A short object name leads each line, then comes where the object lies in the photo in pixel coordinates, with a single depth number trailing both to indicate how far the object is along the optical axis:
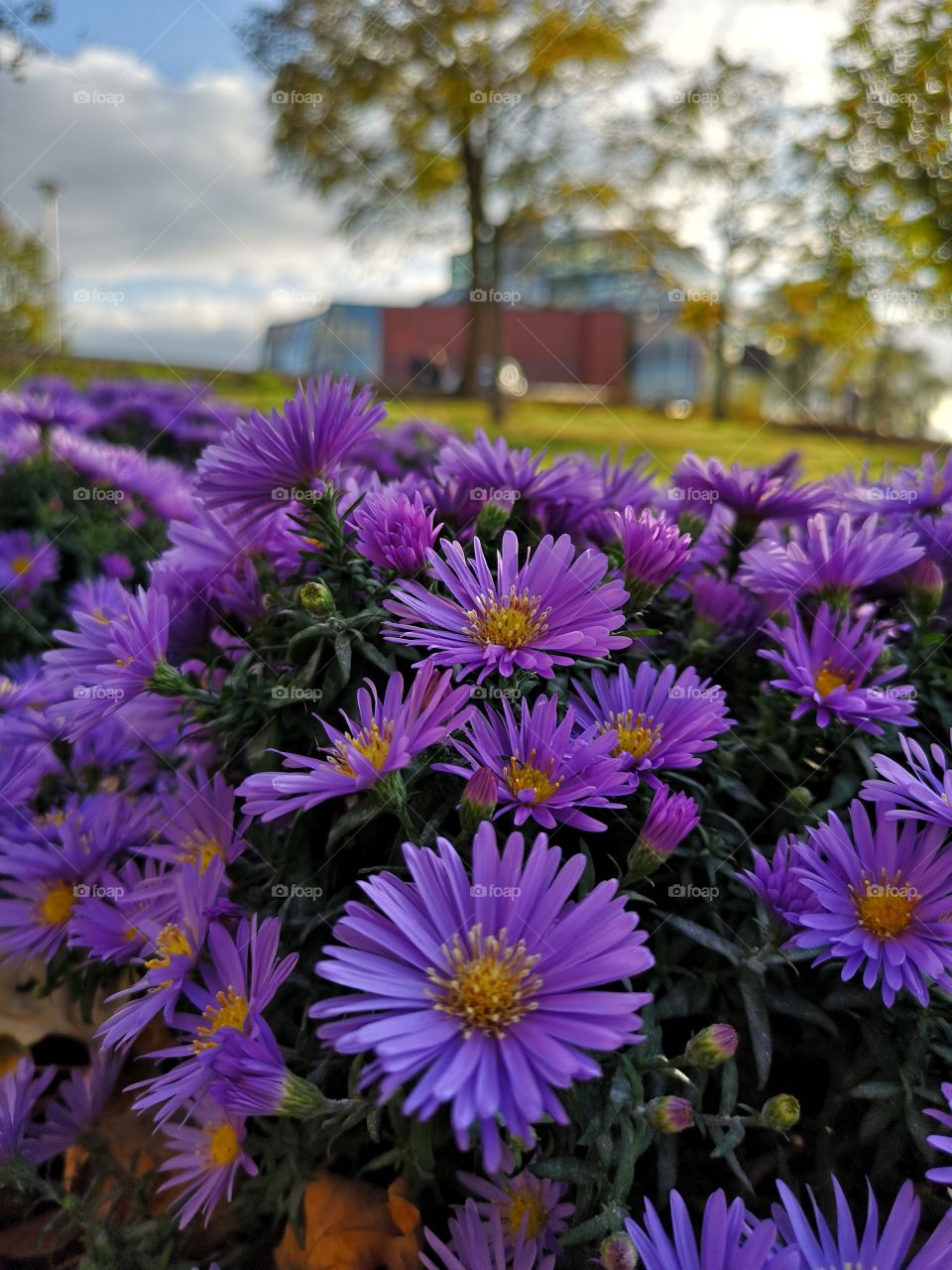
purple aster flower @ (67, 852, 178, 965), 0.20
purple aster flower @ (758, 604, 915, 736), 0.19
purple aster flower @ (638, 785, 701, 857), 0.16
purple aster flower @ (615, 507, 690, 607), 0.19
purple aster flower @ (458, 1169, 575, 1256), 0.17
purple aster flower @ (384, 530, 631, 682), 0.16
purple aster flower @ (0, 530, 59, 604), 0.41
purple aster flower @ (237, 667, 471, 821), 0.15
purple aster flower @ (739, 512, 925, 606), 0.21
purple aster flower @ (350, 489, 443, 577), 0.18
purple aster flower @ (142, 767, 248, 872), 0.20
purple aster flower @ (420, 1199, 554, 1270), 0.16
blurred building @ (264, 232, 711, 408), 6.19
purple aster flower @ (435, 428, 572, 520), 0.22
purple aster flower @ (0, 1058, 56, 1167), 0.21
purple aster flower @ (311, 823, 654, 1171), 0.12
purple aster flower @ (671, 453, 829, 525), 0.24
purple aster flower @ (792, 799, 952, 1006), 0.16
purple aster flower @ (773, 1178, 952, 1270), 0.15
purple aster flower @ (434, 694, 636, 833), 0.16
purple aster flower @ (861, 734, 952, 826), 0.16
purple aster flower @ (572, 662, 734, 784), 0.17
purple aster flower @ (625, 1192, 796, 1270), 0.14
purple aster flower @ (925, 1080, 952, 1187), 0.14
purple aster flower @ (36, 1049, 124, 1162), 0.22
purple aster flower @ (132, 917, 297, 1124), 0.16
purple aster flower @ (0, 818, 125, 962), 0.22
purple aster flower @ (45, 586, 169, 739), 0.19
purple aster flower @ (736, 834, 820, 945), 0.17
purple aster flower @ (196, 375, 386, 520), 0.18
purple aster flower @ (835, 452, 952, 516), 0.25
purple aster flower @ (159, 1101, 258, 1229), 0.17
